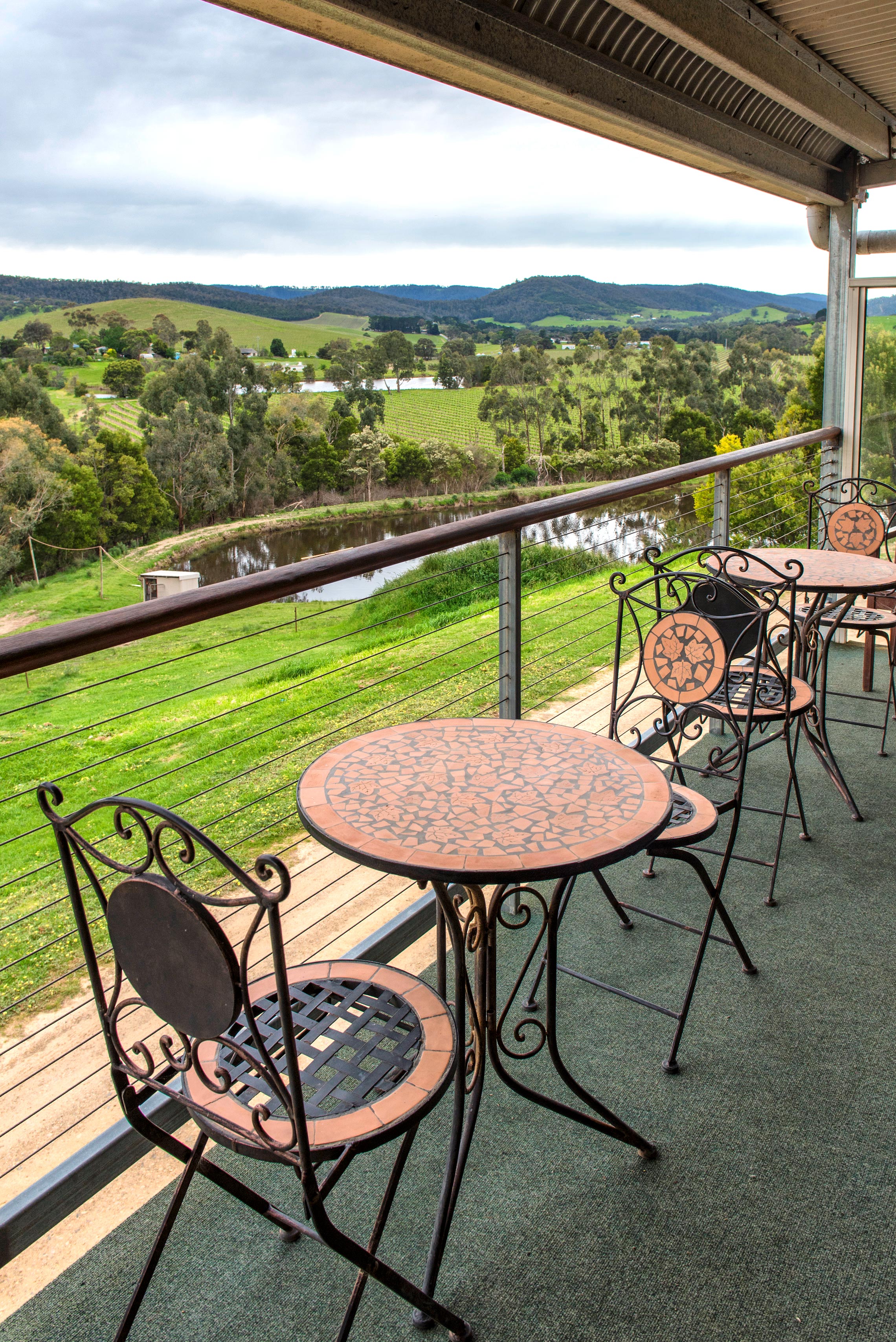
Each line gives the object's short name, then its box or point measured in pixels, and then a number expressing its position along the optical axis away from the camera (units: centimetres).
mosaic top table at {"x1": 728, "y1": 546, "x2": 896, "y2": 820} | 299
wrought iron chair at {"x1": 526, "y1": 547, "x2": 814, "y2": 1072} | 208
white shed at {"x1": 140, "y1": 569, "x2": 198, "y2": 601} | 2400
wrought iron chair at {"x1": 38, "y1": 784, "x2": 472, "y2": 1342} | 104
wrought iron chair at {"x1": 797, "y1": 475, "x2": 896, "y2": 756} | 349
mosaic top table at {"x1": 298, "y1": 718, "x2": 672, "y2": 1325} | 138
